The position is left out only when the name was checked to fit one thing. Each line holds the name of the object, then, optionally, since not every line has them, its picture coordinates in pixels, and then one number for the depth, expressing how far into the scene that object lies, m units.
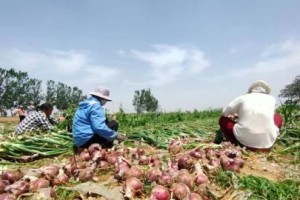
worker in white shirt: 2.51
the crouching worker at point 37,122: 3.26
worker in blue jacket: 2.55
